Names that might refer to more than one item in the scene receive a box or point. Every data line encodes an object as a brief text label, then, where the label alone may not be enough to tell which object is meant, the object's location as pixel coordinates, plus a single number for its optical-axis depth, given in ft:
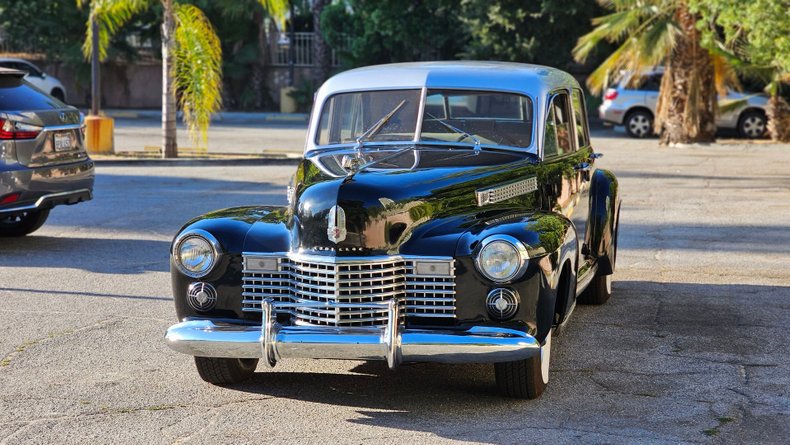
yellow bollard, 70.49
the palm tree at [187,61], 65.82
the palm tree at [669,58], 76.54
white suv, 100.20
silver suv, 88.38
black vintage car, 18.40
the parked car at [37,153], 35.17
